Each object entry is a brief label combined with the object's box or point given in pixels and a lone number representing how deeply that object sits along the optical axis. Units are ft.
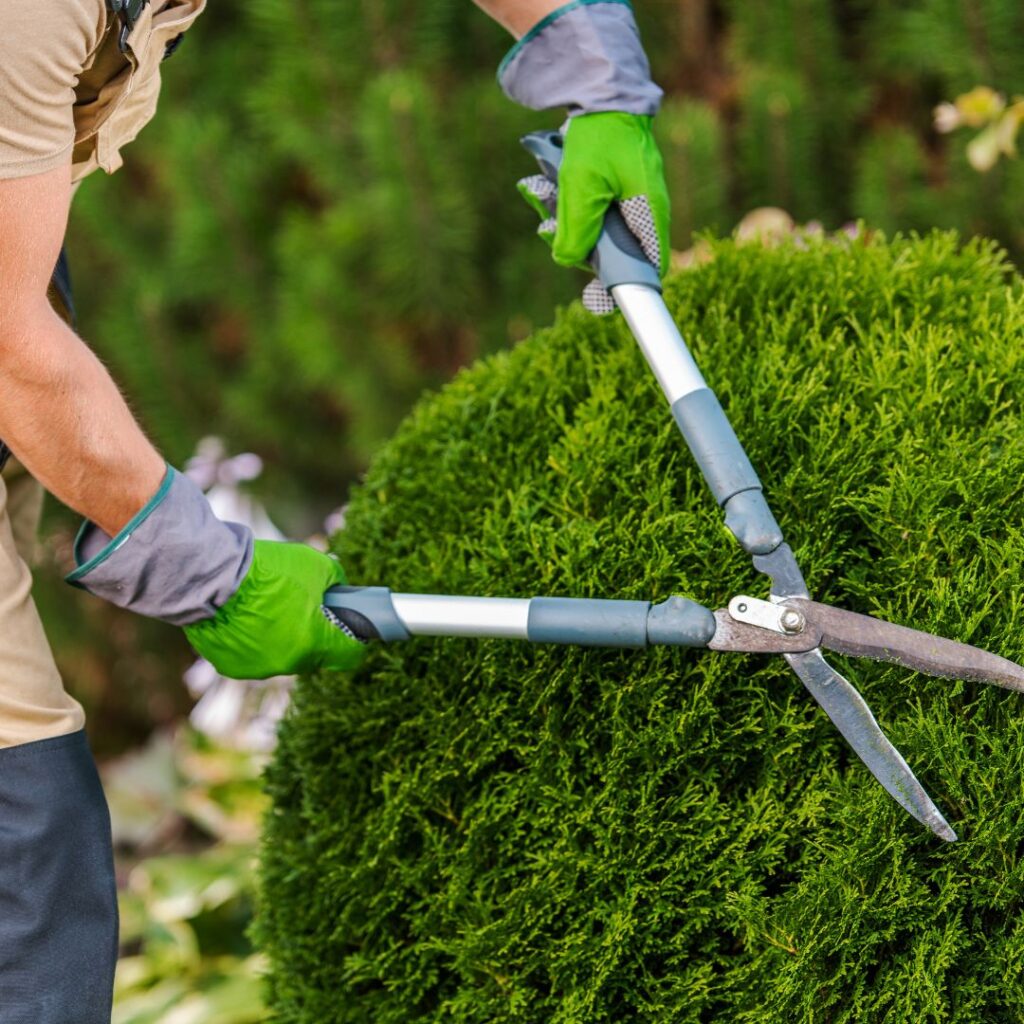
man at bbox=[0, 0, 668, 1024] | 8.93
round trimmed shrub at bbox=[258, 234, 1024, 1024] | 9.15
